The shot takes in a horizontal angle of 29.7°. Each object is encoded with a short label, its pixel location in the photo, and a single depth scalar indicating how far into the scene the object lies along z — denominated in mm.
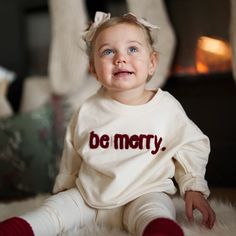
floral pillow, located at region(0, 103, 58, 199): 1276
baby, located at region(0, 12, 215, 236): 703
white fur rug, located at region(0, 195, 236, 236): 674
